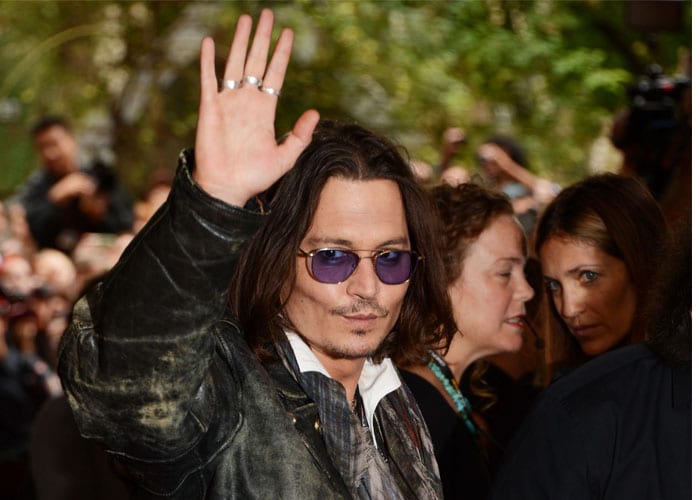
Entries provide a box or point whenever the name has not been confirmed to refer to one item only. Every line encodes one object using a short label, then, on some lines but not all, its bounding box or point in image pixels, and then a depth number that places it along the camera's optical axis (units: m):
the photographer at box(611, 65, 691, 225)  5.26
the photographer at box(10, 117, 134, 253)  8.79
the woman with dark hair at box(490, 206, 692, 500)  2.15
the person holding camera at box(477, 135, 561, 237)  7.73
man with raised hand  1.82
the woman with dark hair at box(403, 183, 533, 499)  3.78
